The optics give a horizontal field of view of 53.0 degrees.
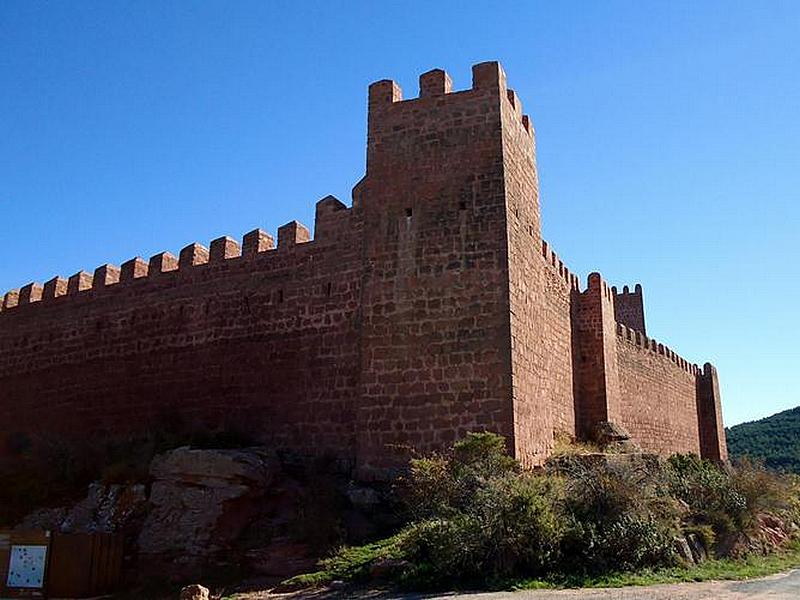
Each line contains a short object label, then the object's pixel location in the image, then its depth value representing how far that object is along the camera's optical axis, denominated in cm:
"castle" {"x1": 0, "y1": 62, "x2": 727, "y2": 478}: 1392
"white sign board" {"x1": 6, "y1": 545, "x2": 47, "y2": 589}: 1195
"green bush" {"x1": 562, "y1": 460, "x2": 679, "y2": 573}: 1047
